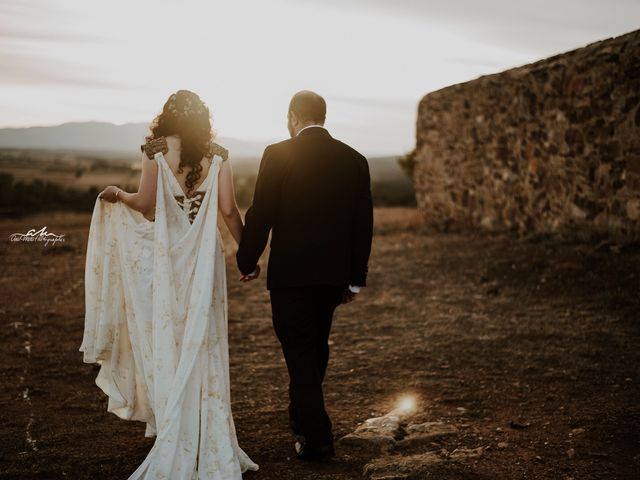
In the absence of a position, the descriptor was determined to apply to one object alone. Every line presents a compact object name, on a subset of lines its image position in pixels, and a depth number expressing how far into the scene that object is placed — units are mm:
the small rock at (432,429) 4203
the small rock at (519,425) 4297
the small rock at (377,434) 3994
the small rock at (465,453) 3787
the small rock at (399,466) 3508
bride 3541
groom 3736
